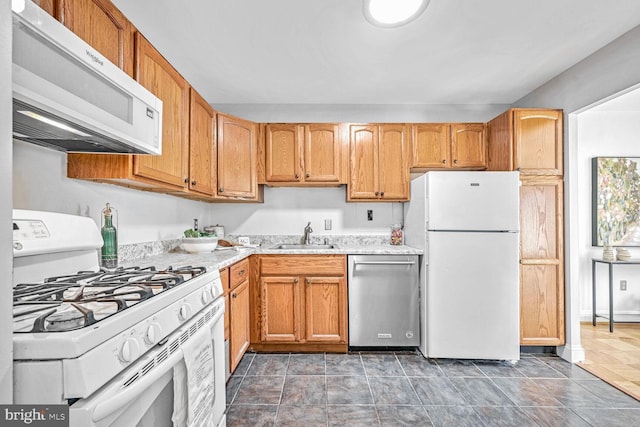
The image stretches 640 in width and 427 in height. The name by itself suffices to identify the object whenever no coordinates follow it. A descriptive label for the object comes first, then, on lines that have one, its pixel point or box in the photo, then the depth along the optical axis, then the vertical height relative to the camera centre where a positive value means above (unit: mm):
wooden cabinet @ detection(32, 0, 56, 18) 1086 +754
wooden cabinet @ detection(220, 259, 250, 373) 2062 -670
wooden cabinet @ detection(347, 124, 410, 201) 3025 +507
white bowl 2346 -210
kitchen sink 3154 -303
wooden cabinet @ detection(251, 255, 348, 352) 2641 -706
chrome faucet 3224 -182
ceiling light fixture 1726 +1186
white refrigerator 2443 -393
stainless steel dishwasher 2629 -725
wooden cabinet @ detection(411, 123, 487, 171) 3059 +703
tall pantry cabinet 2568 -49
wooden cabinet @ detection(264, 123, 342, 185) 3025 +624
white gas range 646 -306
